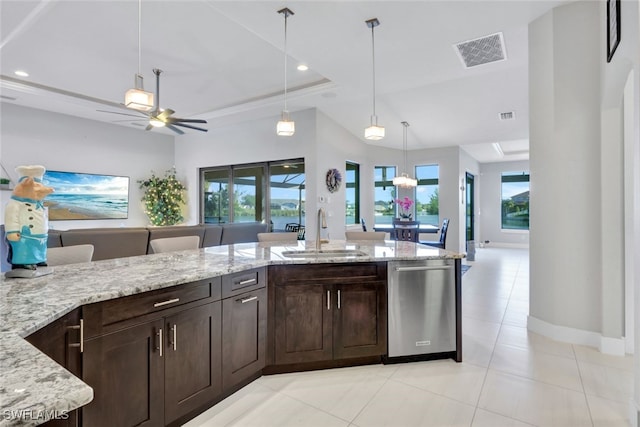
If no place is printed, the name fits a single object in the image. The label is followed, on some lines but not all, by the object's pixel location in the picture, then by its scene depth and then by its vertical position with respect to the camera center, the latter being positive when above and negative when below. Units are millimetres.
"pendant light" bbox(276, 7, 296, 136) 3191 +932
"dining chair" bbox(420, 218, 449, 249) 5699 -353
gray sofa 3639 -281
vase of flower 6973 +153
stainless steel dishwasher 2502 -745
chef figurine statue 1513 -38
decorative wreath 6302 +745
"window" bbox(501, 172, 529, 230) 10281 +515
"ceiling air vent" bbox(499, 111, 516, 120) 5745 +1897
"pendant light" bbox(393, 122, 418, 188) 6656 +748
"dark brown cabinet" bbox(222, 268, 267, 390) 2025 -759
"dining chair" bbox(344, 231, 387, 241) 3590 -234
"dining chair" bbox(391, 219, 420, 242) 6102 -285
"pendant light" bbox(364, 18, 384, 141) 3296 +962
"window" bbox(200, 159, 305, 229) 6605 +539
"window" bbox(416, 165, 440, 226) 8445 +577
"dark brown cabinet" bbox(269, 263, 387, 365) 2348 -745
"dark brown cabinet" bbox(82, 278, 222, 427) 1411 -729
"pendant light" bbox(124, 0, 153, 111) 2821 +1085
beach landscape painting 6395 +431
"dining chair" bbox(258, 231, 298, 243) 3477 -250
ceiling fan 4602 +1506
